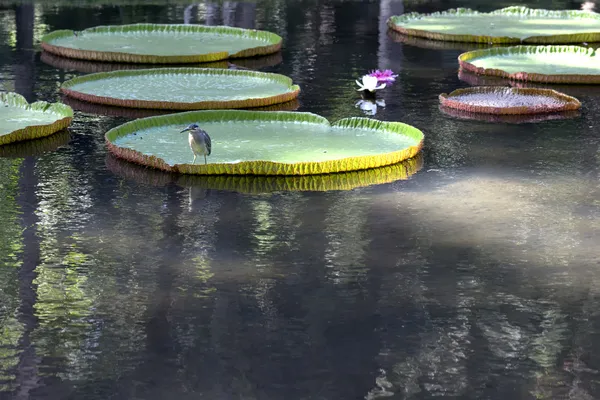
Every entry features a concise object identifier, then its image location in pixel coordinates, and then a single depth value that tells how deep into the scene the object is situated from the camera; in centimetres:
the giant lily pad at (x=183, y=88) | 1711
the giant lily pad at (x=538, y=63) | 1956
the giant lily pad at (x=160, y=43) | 2130
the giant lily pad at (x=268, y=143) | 1334
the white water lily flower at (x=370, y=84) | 1775
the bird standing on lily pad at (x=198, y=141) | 1270
